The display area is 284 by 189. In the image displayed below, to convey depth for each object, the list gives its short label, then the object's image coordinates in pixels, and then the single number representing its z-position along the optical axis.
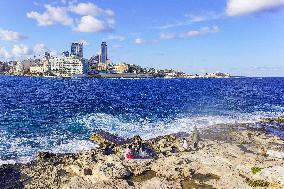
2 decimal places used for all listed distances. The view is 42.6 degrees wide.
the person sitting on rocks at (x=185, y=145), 33.59
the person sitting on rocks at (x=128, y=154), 29.16
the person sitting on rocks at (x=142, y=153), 29.78
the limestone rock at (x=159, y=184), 23.16
